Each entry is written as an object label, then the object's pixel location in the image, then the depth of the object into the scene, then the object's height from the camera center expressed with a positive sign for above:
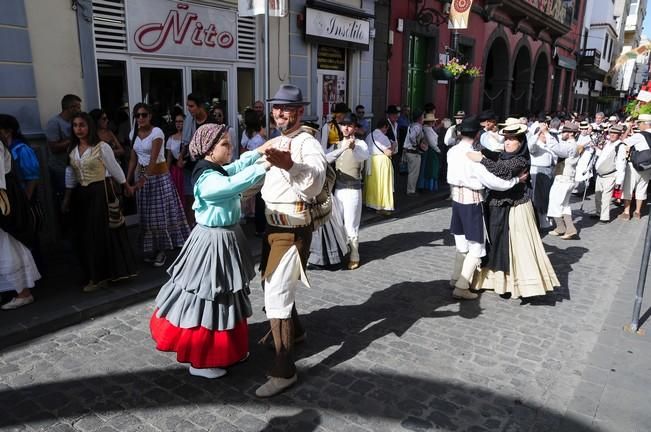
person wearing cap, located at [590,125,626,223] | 8.79 -1.01
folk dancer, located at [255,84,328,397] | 3.14 -0.79
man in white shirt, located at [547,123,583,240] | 7.65 -1.20
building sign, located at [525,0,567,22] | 19.82 +4.28
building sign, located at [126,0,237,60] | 7.00 +1.16
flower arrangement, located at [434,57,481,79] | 12.72 +1.01
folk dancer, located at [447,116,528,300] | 4.58 -0.82
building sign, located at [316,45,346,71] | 10.59 +1.09
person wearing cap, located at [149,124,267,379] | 3.11 -1.07
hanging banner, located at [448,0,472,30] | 13.33 +2.56
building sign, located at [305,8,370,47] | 9.79 +1.68
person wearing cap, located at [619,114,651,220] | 8.55 -1.14
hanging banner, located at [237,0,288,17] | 6.11 +1.24
